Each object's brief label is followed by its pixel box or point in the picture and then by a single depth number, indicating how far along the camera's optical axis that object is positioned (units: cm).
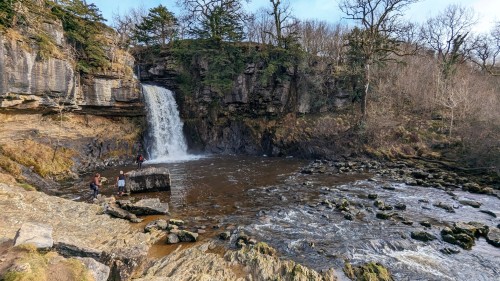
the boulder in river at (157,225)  1066
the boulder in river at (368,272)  751
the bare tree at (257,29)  3900
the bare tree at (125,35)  2867
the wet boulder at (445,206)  1288
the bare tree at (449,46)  3153
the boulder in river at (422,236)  986
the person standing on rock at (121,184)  1520
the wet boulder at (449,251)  903
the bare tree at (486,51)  3509
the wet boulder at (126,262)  702
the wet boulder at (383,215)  1190
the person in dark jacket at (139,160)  2198
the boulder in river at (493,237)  963
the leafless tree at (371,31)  2394
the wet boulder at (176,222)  1125
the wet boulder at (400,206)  1314
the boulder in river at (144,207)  1245
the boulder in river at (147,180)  1591
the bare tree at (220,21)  3216
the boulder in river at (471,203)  1349
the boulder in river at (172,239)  962
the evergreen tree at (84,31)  2272
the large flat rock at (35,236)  639
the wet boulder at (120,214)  1170
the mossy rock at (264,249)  885
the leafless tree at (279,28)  3084
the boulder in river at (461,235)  955
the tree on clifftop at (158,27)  3438
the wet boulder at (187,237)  981
